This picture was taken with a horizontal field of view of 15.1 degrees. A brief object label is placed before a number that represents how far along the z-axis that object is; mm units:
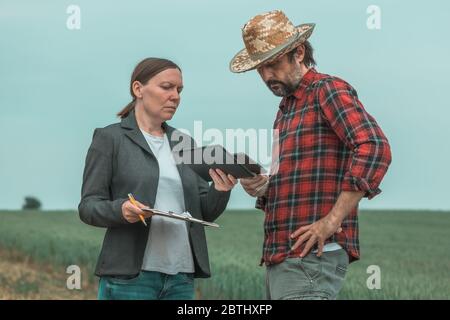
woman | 7013
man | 6275
